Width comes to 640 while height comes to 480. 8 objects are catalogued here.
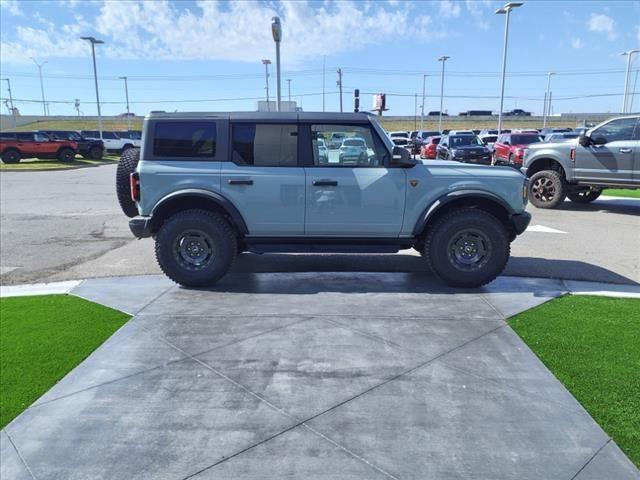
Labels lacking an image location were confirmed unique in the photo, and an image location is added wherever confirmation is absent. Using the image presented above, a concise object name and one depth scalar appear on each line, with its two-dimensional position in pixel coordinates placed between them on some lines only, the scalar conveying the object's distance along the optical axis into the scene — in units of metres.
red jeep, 27.00
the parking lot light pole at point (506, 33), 28.07
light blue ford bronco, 5.46
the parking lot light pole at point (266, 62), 27.23
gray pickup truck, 10.15
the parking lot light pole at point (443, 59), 47.06
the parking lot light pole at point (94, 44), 37.41
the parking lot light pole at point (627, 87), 43.72
